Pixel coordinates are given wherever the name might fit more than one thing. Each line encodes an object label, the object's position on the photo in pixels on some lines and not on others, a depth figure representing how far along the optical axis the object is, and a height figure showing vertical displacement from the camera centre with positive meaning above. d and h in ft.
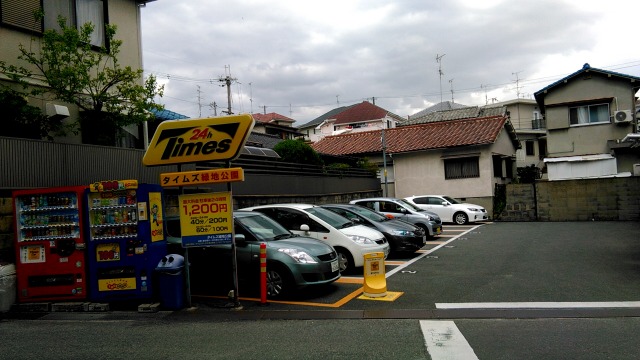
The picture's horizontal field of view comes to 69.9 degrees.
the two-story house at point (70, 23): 31.42 +13.43
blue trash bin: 24.59 -4.85
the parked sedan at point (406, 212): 50.88 -3.69
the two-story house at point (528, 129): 132.98 +13.53
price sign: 24.63 -1.43
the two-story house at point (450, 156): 81.71 +4.38
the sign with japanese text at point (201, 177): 24.09 +0.87
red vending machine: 25.18 -2.30
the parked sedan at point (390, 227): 39.70 -4.07
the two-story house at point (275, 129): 152.56 +20.47
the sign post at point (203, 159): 24.66 +1.88
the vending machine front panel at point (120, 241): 24.79 -2.36
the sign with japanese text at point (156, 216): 25.31 -1.13
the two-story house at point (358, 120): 179.63 +25.63
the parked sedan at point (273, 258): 25.89 -4.07
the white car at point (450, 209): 69.77 -4.76
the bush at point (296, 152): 63.98 +4.97
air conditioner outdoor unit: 79.00 +9.06
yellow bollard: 26.32 -5.41
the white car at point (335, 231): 33.12 -3.42
